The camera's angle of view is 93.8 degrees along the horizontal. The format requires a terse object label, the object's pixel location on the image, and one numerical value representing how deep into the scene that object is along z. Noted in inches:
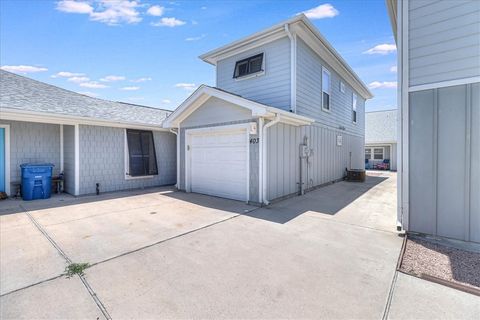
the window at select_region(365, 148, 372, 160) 871.1
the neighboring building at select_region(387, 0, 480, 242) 139.7
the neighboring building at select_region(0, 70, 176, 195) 275.7
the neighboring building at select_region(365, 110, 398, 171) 793.6
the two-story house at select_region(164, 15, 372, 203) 254.8
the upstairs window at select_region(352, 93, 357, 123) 522.0
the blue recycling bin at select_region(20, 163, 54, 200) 265.0
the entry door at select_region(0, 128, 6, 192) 275.1
